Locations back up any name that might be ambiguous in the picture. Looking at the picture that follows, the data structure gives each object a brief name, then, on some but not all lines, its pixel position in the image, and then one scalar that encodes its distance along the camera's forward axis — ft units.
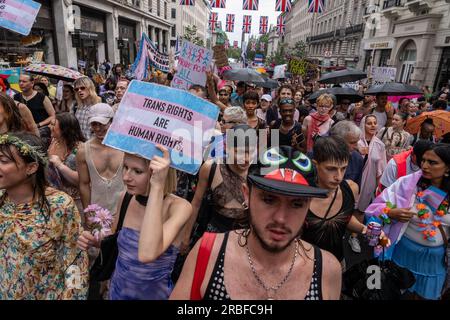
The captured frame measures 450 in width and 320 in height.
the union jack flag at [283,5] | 52.95
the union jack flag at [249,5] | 54.70
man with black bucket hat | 4.27
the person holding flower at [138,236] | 5.95
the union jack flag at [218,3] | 52.86
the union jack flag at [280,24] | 90.40
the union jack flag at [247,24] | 90.07
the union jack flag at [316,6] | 55.62
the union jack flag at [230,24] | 85.66
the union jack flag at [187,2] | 51.49
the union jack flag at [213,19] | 89.12
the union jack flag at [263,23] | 84.97
